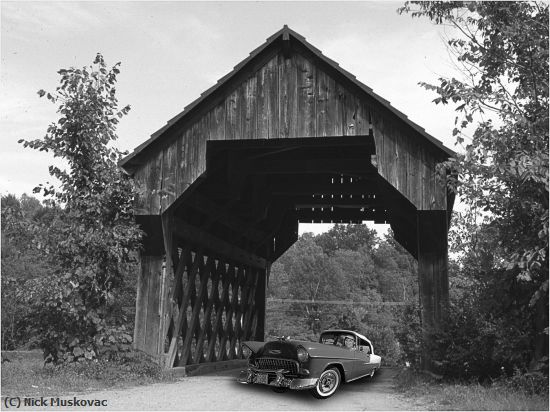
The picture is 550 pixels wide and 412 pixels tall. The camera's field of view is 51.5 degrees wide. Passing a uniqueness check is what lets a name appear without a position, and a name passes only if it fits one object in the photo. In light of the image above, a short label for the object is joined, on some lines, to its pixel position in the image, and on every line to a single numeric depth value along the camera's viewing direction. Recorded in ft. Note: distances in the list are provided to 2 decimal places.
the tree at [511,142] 30.48
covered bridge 39.65
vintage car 29.37
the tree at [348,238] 357.00
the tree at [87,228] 38.42
